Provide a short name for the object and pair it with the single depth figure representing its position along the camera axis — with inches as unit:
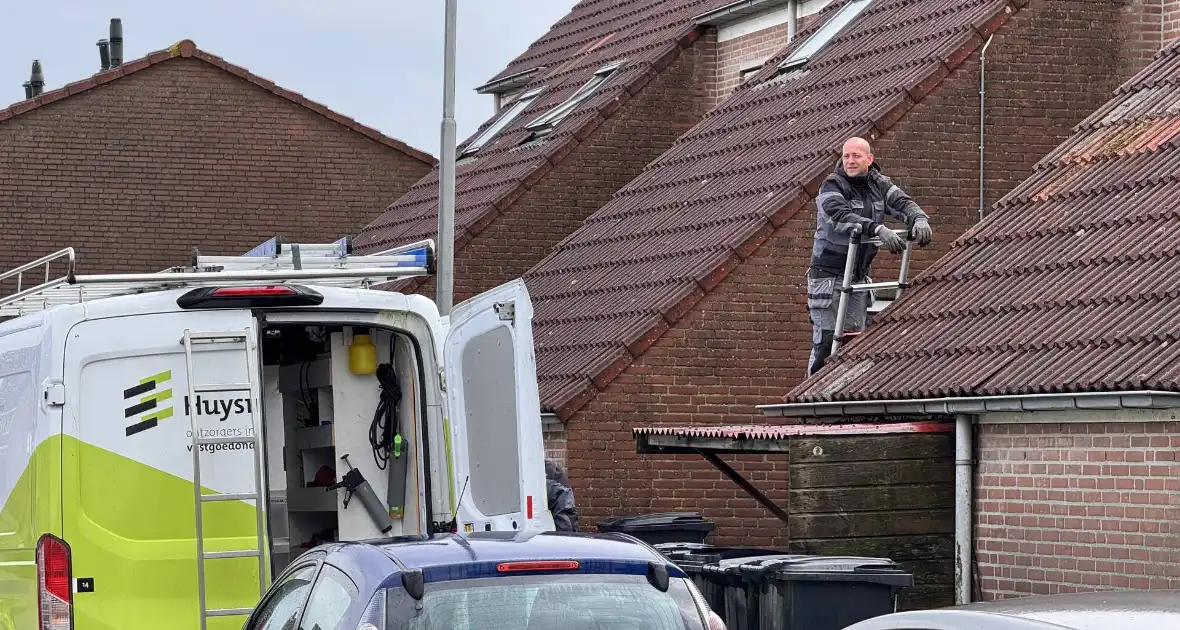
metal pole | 699.4
